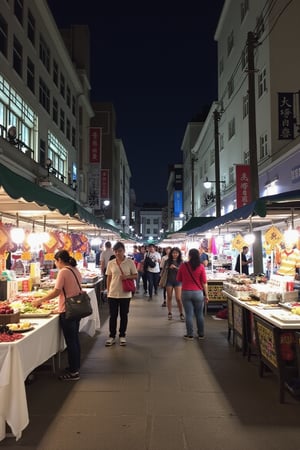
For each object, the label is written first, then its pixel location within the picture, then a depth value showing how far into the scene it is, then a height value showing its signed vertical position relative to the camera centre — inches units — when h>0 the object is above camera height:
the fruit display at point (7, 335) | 183.1 -37.9
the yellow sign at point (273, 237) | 357.7 +12.9
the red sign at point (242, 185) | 751.1 +124.2
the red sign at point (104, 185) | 1756.6 +299.2
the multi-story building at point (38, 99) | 694.5 +335.1
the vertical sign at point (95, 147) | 1480.1 +386.0
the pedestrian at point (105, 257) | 567.5 -6.0
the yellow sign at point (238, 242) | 443.2 +10.8
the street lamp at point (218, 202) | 821.0 +101.0
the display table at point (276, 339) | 208.5 -48.1
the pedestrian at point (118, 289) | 329.7 -29.4
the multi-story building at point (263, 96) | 651.5 +305.3
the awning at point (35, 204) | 209.3 +34.3
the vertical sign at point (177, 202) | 2664.9 +329.5
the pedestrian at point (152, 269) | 645.9 -26.1
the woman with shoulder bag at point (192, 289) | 349.1 -31.5
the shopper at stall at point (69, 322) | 247.9 -41.8
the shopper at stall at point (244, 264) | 565.3 -16.7
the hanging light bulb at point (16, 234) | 326.9 +15.2
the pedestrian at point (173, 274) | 447.3 -24.1
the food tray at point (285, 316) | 214.2 -35.3
